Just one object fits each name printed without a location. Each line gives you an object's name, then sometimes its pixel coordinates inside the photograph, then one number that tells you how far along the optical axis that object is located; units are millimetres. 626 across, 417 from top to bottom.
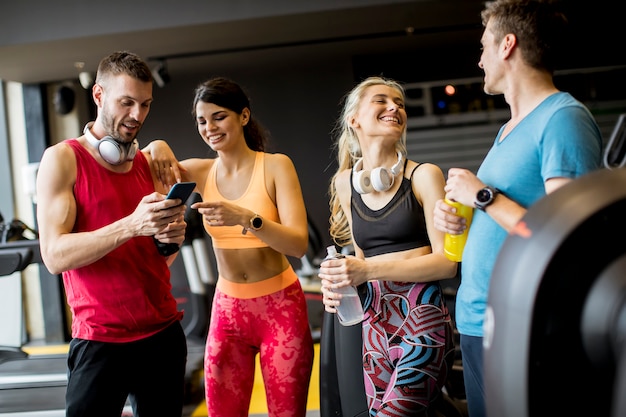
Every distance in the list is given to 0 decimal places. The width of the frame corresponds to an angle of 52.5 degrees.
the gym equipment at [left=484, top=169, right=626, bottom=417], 842
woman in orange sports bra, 2150
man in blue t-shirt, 1317
